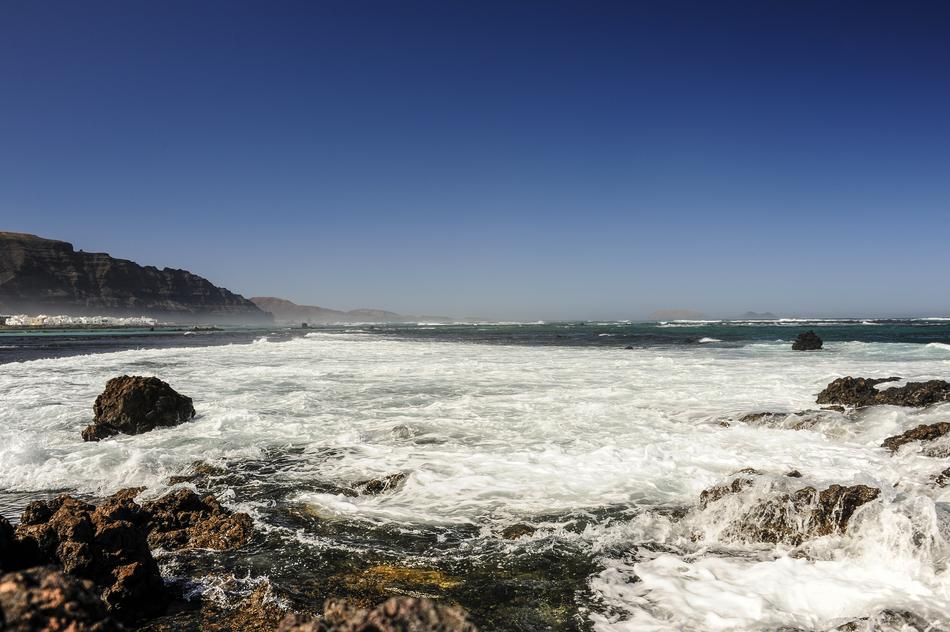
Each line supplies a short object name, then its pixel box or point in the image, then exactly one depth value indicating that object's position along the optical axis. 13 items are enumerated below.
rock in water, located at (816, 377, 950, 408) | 13.23
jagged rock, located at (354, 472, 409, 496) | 7.34
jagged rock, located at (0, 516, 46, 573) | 3.33
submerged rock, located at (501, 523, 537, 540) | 5.77
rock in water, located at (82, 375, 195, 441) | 10.96
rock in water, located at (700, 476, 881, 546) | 5.64
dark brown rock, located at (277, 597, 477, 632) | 2.05
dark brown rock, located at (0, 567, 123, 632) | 1.71
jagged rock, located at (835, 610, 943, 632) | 3.90
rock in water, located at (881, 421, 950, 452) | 9.40
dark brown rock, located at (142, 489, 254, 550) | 5.48
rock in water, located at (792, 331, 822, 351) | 33.38
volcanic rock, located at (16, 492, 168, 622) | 4.12
